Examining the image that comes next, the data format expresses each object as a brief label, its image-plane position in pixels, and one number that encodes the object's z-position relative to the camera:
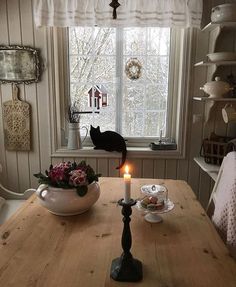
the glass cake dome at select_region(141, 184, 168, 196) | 1.41
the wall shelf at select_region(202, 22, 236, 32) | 1.85
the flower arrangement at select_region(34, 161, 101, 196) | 1.21
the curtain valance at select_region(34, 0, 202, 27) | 2.03
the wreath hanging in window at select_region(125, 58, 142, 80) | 2.29
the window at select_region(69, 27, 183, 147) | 2.28
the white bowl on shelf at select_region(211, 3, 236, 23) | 1.80
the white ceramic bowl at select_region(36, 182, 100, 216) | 1.22
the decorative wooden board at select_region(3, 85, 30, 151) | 2.27
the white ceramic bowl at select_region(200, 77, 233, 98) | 1.93
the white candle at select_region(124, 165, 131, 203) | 0.84
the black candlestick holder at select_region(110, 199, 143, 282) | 0.83
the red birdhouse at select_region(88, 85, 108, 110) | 2.36
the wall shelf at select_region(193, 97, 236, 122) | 1.97
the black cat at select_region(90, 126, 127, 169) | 2.25
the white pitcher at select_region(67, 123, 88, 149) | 2.27
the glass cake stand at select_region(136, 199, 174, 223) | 1.18
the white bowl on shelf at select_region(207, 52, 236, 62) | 1.89
